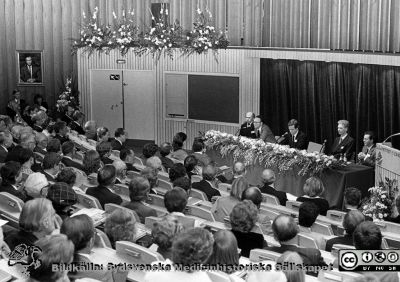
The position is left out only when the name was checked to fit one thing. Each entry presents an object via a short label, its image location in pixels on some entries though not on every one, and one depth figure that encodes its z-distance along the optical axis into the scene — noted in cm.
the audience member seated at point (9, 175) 757
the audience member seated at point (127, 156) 1020
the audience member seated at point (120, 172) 879
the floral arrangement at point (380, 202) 779
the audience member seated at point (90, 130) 1302
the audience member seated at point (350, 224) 587
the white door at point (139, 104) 1620
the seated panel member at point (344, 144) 1153
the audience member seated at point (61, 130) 1229
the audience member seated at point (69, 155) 1008
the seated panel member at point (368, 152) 1044
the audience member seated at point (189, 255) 401
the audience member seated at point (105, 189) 756
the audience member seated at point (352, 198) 720
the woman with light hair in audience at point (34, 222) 540
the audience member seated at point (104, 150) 1030
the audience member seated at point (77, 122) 1457
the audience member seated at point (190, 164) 929
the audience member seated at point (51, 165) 883
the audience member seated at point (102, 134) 1199
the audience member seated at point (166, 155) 1043
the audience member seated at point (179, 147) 1110
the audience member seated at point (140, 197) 695
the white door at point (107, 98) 1647
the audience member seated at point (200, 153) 1061
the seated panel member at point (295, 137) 1220
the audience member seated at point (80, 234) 494
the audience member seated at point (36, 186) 714
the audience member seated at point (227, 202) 735
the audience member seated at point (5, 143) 1021
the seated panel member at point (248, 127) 1320
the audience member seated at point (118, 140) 1191
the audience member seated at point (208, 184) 838
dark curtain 1302
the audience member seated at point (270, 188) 844
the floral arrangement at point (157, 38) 1487
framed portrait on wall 1784
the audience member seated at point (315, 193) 777
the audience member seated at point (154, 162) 921
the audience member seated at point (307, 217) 630
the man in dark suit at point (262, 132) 1281
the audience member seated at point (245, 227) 575
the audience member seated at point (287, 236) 529
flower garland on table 1013
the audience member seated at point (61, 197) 649
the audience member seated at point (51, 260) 418
